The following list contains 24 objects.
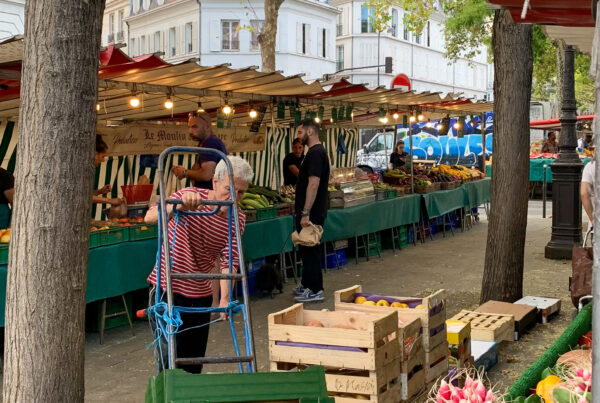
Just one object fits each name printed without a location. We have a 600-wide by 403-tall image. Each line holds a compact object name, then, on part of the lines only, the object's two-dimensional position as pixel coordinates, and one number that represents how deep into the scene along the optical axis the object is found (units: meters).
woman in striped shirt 4.46
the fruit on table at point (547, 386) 3.58
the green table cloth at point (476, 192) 16.28
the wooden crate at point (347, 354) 4.41
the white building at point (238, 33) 48.59
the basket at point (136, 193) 9.27
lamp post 11.55
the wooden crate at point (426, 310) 5.09
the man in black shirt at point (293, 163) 12.50
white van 27.78
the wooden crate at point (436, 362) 5.11
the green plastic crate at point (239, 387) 3.06
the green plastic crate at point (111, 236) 7.25
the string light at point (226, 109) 10.28
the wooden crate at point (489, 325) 6.66
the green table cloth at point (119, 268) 7.10
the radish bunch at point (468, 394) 3.18
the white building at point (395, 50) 58.22
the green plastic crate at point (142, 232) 7.69
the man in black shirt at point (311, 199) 8.65
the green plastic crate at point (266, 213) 9.55
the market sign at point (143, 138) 10.76
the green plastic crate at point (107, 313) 7.57
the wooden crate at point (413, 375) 4.76
